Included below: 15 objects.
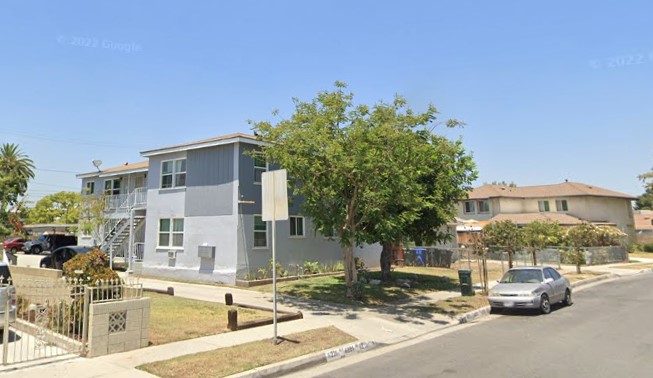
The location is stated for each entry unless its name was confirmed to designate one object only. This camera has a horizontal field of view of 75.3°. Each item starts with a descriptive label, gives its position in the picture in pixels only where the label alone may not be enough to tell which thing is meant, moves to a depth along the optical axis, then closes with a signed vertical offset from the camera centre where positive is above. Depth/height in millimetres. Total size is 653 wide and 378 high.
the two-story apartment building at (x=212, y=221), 20219 +1321
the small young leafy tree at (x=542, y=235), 31178 +368
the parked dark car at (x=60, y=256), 22359 -249
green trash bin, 16719 -1625
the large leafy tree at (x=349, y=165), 13648 +2576
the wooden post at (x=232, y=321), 10038 -1741
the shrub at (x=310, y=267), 22609 -1191
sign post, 9461 +1118
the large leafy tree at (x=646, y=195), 61969 +7552
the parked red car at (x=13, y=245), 39469 +687
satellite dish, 29609 +6064
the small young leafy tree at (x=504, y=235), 28042 +405
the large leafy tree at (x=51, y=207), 64875 +6895
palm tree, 54981 +12242
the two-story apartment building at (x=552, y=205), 48406 +4108
